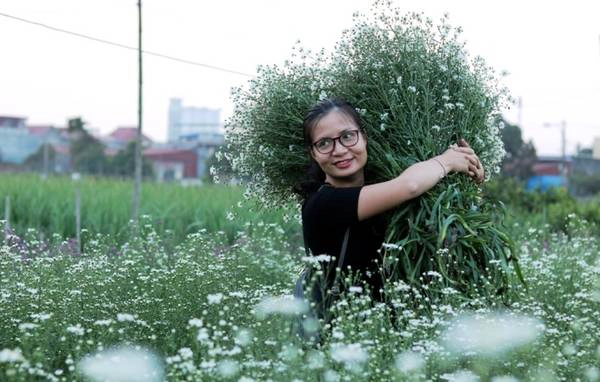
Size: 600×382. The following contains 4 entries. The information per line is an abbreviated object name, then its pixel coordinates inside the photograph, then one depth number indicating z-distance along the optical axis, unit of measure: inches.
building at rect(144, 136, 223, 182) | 2218.3
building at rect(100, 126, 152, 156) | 2712.4
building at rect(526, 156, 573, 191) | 2153.1
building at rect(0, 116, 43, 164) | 2068.2
